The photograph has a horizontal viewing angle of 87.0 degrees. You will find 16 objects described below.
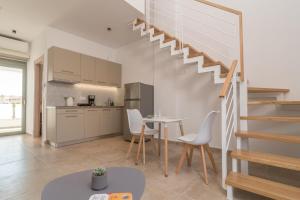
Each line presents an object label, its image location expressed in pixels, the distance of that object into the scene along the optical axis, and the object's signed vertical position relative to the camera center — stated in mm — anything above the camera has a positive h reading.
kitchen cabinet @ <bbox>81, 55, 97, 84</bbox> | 4340 +944
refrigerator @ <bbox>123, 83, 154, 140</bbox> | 4125 +92
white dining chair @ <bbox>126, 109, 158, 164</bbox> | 2826 -380
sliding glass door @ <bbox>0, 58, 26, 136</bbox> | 5147 +235
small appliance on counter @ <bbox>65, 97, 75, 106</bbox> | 4225 +49
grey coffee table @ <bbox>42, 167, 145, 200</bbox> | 947 -564
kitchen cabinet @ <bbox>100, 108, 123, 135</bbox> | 4569 -528
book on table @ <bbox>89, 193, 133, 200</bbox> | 930 -561
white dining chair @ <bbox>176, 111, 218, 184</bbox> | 2043 -490
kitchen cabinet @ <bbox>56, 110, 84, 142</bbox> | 3639 -565
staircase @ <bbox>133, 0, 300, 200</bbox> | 1424 -390
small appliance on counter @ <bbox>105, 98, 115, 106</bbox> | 5299 +21
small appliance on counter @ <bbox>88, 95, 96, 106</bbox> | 4738 +112
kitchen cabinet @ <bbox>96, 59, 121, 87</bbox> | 4742 +942
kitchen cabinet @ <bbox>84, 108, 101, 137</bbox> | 4160 -536
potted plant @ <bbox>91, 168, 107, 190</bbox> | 1024 -503
